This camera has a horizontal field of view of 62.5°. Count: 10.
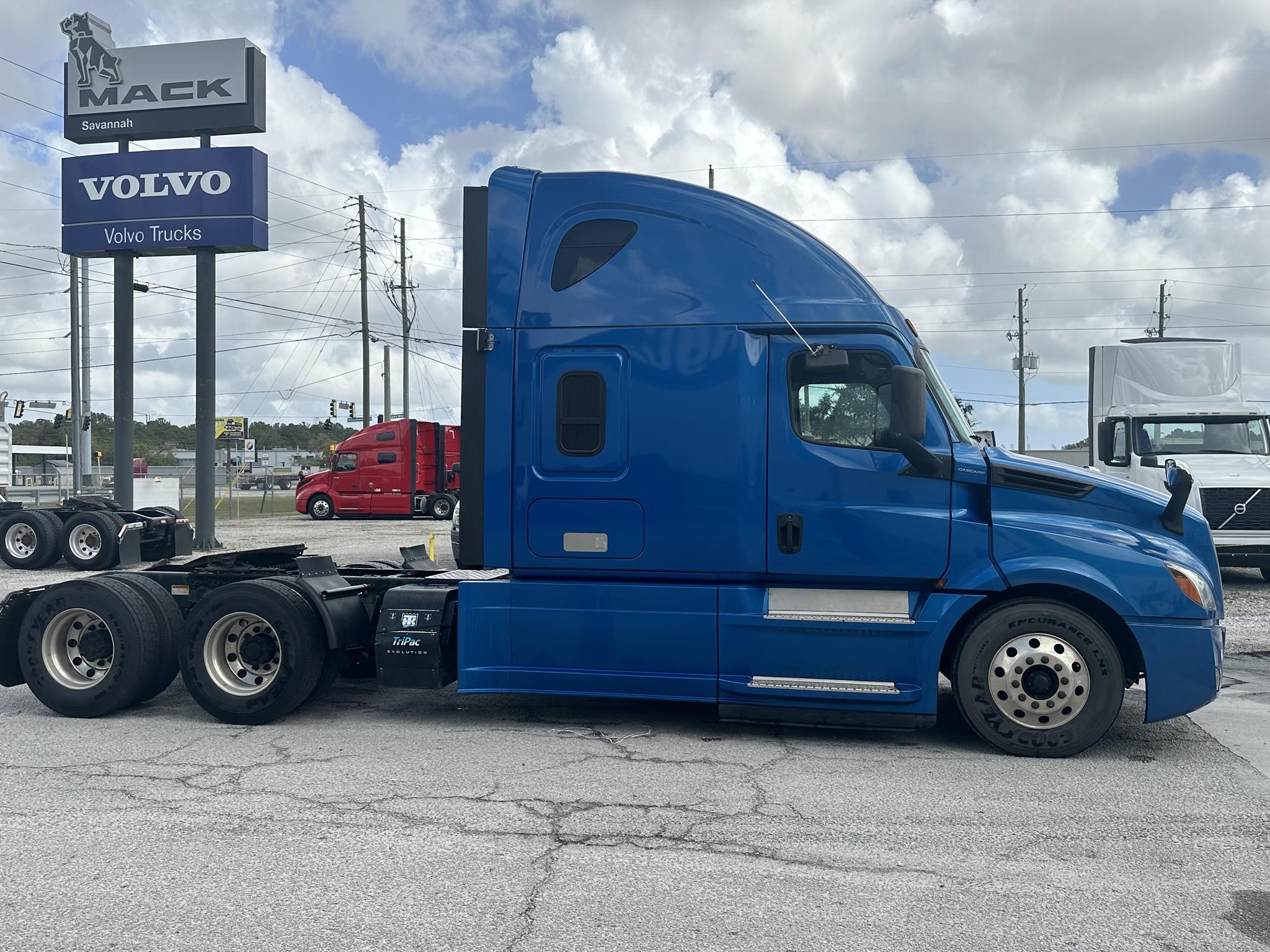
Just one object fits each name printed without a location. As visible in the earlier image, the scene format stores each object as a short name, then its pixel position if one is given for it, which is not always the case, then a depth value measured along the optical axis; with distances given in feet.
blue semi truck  19.10
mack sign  67.26
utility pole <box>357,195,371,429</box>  148.36
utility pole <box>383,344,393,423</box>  161.68
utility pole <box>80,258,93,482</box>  118.32
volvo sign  66.59
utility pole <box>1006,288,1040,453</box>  192.03
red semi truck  102.99
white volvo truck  46.39
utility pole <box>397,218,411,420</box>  168.04
